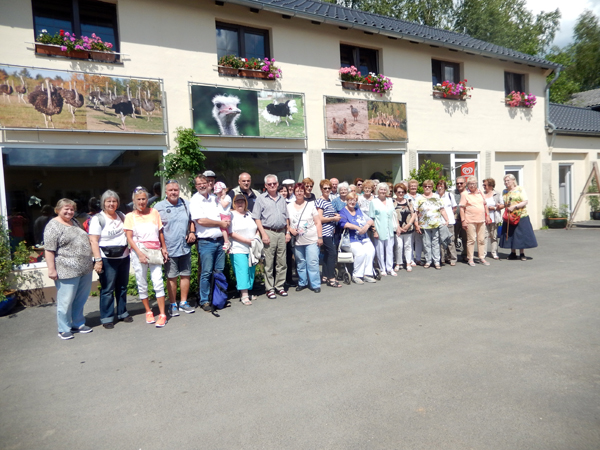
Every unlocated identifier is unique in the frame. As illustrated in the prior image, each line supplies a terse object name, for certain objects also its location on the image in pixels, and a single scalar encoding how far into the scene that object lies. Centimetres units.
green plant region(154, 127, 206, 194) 851
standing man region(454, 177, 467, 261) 924
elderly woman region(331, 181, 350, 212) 789
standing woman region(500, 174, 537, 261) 926
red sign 1280
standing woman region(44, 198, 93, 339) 540
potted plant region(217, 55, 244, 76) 932
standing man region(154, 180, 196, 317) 615
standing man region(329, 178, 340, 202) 849
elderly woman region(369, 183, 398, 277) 822
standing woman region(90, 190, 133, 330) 576
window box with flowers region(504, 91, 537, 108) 1446
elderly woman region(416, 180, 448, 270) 869
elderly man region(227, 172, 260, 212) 723
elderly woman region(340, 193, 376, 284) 779
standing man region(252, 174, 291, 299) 693
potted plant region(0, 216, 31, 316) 676
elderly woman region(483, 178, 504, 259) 952
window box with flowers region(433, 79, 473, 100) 1282
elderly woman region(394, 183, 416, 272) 864
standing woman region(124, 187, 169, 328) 583
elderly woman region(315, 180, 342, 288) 761
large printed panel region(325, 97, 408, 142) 1069
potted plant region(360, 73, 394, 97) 1131
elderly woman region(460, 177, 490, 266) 904
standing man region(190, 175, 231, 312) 635
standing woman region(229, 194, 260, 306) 663
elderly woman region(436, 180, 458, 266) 906
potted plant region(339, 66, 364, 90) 1098
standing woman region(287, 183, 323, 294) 722
